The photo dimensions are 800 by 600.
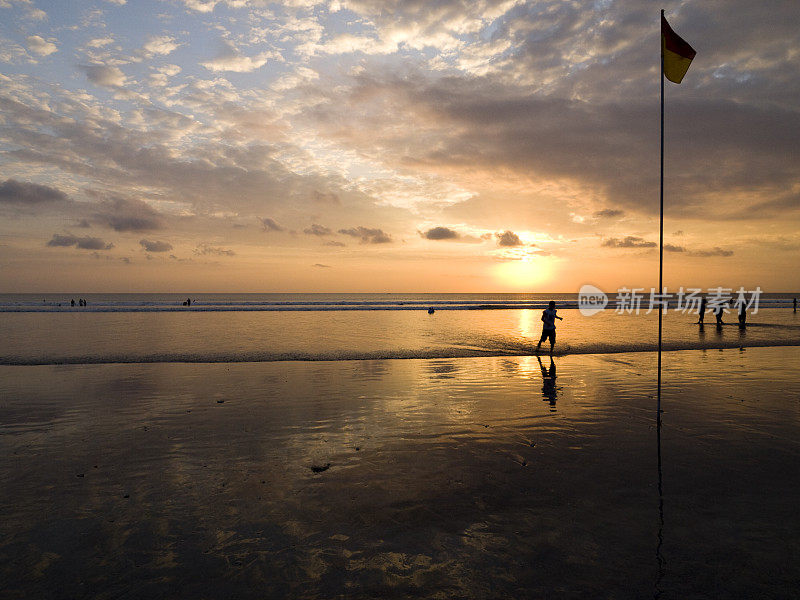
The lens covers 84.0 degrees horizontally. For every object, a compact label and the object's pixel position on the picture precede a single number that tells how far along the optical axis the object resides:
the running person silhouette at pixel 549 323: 21.45
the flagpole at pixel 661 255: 9.30
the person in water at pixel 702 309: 37.58
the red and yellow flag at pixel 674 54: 10.21
